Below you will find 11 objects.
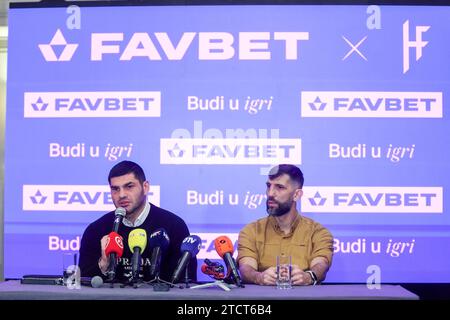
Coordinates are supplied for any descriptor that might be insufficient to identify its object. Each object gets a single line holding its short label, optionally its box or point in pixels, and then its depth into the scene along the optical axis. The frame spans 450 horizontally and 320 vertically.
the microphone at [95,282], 3.69
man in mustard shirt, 4.06
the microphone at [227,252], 3.75
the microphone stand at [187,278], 3.77
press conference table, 3.52
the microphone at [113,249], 3.75
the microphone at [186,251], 3.71
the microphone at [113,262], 3.76
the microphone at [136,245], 3.70
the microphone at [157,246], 3.72
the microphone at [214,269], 3.81
